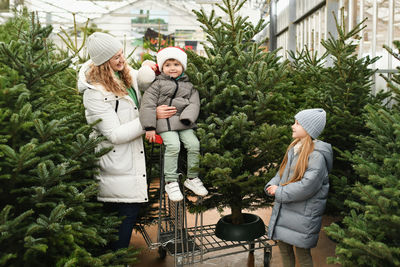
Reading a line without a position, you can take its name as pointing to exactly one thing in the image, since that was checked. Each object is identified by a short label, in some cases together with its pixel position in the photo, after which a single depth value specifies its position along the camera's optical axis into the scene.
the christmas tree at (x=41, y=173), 2.01
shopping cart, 3.03
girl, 2.57
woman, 2.66
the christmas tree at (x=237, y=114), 2.76
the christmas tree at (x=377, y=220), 1.80
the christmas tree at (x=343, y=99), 3.47
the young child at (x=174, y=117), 2.73
